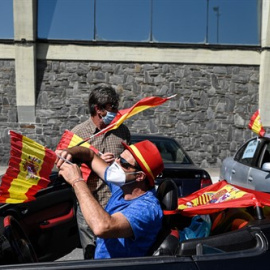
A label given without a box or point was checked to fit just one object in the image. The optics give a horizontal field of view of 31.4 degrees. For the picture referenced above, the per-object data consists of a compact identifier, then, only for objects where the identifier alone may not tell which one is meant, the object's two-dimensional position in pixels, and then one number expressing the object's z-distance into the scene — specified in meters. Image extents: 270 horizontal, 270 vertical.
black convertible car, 2.15
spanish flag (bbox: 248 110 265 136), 6.40
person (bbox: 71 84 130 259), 3.74
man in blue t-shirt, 2.38
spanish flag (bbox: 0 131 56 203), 2.56
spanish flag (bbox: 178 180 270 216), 2.89
